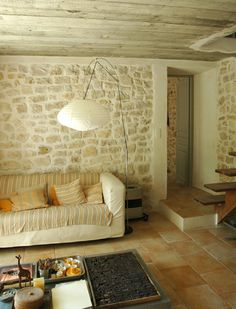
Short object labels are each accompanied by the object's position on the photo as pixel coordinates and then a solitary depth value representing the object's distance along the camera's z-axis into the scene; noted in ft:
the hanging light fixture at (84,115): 9.68
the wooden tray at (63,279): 6.71
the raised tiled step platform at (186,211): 12.48
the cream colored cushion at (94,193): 11.93
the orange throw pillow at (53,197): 12.03
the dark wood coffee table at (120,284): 6.03
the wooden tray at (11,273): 6.65
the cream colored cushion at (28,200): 11.16
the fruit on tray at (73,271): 6.98
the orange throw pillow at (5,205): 11.33
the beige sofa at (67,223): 10.54
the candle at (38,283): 6.24
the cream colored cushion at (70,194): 11.87
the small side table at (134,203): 13.25
